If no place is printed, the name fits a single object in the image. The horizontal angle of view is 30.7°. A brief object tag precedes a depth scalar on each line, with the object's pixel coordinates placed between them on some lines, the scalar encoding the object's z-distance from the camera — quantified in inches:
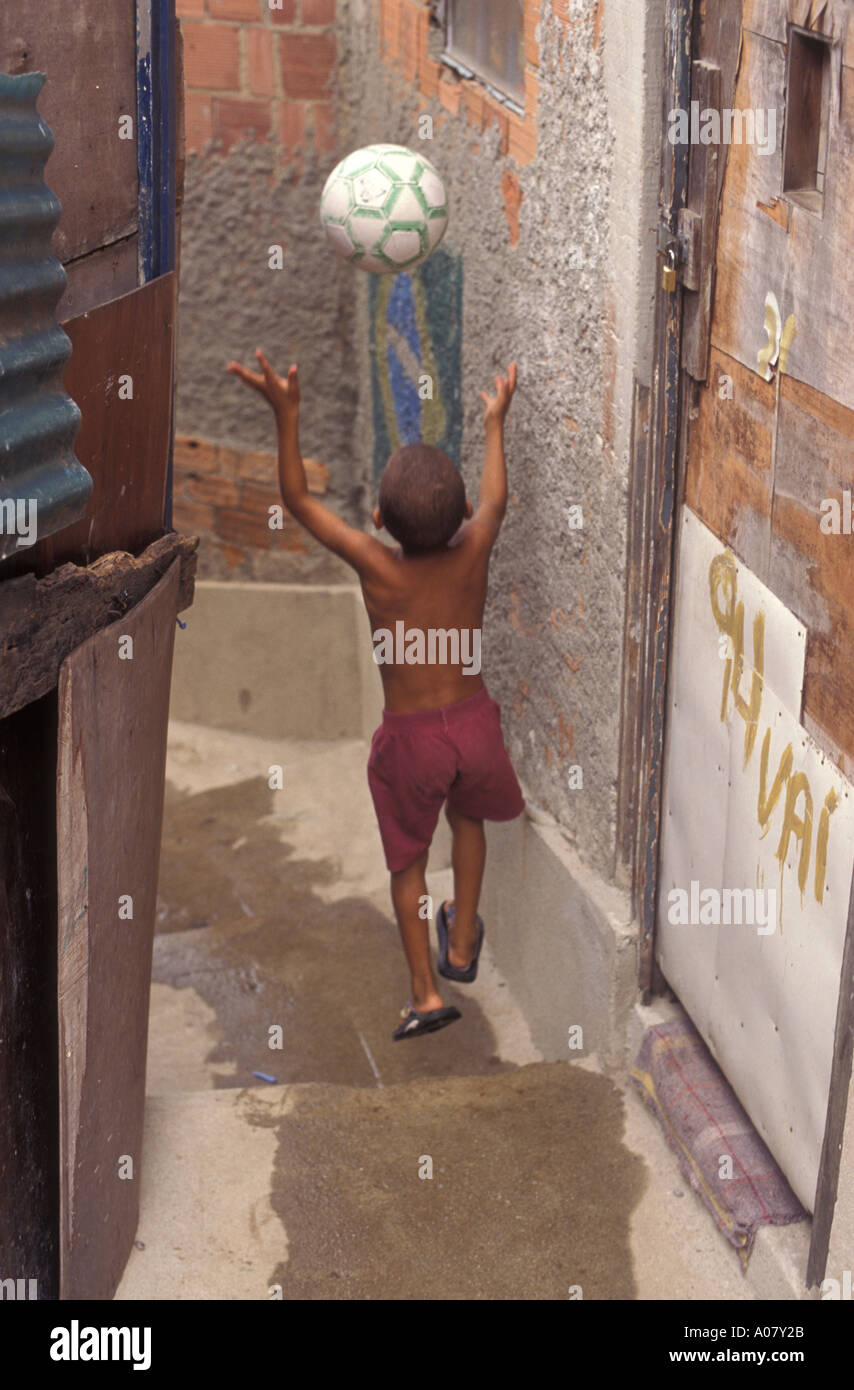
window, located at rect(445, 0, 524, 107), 166.9
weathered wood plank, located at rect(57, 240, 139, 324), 109.3
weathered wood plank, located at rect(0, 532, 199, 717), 97.0
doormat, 127.0
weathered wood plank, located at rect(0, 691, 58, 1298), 108.9
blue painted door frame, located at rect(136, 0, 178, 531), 113.8
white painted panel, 113.7
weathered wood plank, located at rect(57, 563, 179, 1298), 108.7
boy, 158.9
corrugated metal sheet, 85.6
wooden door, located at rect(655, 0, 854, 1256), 106.7
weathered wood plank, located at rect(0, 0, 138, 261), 100.3
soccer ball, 163.0
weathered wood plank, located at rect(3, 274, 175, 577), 105.4
